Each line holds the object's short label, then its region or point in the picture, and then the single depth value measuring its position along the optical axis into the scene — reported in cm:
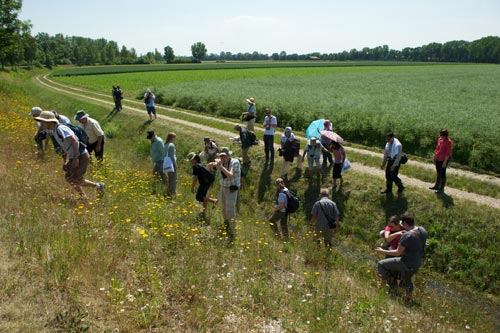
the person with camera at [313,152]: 1252
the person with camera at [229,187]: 795
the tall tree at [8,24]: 2609
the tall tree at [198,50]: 16988
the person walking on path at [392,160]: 1048
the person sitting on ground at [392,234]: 747
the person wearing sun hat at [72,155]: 748
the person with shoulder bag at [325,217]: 853
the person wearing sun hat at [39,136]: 1014
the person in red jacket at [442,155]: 1040
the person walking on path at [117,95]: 2470
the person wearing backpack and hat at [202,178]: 940
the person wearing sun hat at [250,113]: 1554
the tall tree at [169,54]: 14175
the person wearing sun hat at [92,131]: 1009
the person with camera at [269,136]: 1345
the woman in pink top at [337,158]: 1146
